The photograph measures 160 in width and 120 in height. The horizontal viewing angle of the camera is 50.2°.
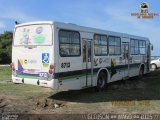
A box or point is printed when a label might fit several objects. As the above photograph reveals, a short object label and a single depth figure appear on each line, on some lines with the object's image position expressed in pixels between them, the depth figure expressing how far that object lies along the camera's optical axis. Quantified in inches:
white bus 241.3
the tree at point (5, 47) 1079.2
